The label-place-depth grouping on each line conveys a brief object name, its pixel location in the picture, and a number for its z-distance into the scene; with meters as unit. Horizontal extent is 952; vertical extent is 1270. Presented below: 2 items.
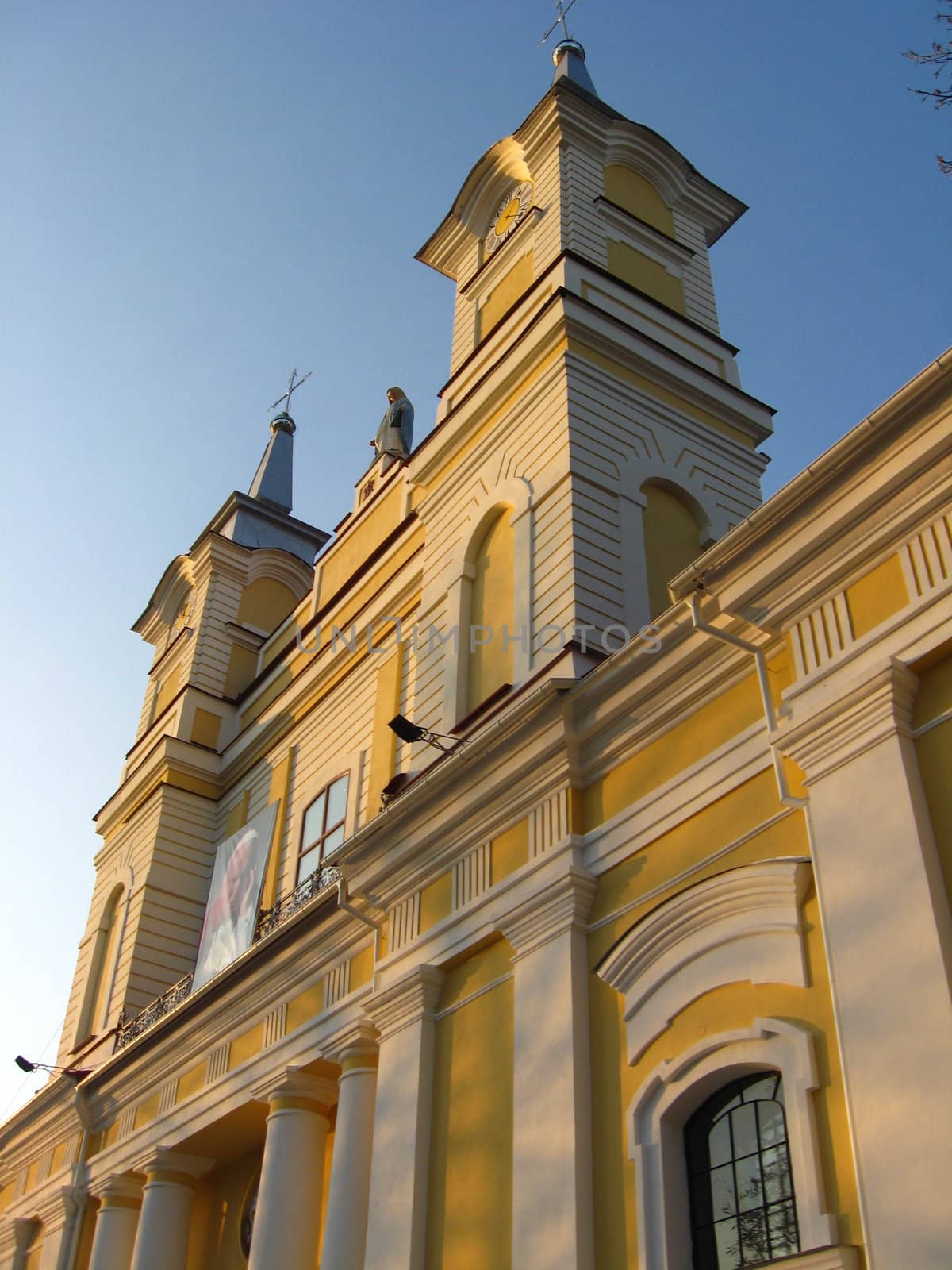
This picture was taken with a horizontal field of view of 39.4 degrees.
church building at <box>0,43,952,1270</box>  8.12
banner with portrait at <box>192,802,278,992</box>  17.48
